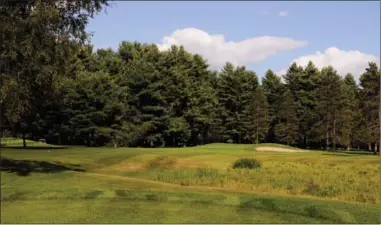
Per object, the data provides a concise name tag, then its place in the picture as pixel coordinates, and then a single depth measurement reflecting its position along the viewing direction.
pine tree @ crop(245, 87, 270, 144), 86.31
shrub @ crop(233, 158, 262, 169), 32.65
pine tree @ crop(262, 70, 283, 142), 92.44
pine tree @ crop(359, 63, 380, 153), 66.75
